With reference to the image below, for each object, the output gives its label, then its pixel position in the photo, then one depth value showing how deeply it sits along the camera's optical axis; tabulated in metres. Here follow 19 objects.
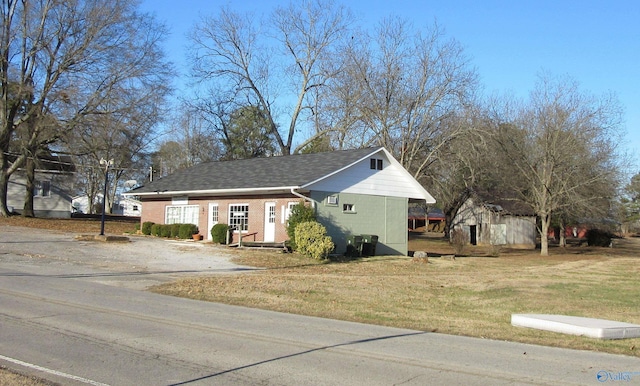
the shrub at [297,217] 27.05
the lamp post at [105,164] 28.61
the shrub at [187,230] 32.91
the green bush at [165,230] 34.12
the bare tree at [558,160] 37.62
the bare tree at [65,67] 36.56
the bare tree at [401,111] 40.94
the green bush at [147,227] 35.72
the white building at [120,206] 107.81
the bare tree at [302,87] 49.53
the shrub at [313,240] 25.78
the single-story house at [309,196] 29.28
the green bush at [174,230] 33.47
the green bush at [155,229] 34.97
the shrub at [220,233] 30.53
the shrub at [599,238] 56.86
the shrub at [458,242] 40.11
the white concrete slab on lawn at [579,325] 10.77
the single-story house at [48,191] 56.56
